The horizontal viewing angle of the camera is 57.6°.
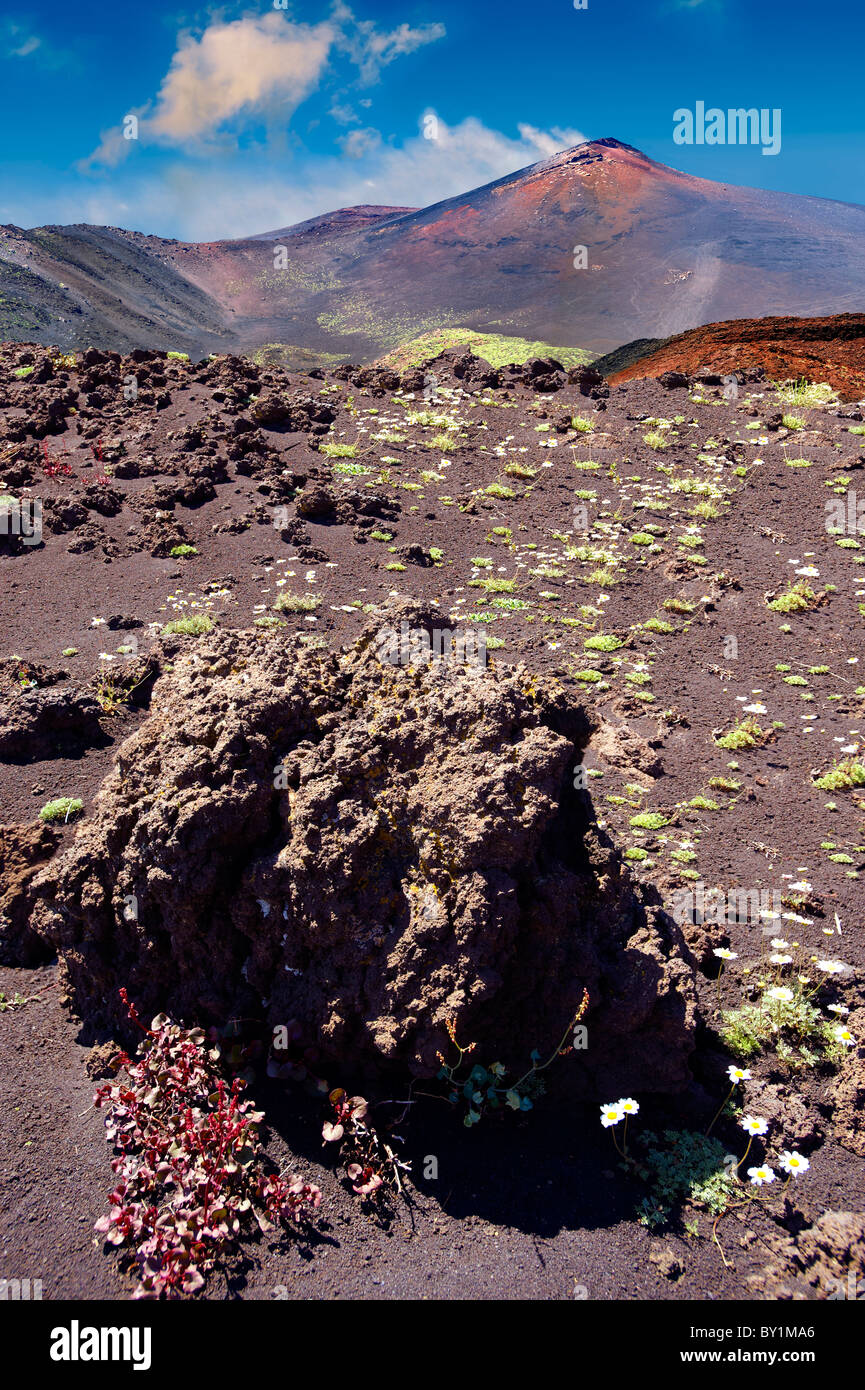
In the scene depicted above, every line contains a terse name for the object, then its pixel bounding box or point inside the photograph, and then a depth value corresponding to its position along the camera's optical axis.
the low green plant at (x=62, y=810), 5.02
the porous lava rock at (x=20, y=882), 4.25
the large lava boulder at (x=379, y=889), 3.31
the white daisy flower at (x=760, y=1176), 3.14
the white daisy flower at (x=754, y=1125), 3.19
